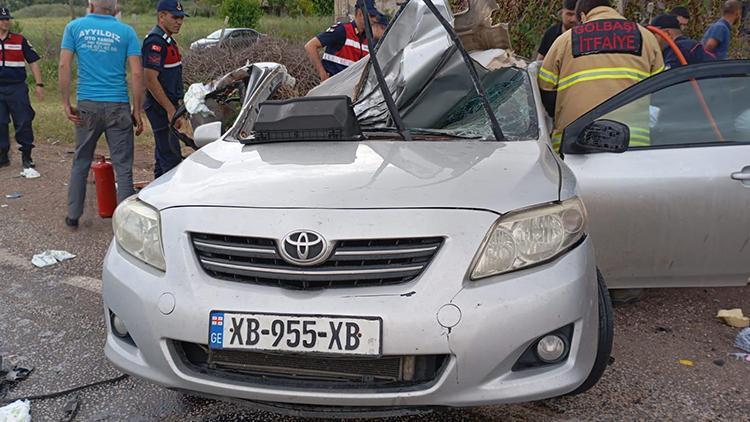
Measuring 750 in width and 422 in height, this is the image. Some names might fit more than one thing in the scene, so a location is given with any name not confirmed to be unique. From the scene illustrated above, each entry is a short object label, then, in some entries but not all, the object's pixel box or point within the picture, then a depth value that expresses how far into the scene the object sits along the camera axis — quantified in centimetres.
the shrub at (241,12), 2236
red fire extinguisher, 538
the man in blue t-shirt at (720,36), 700
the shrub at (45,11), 5181
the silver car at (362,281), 201
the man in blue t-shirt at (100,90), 516
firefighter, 386
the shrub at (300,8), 2898
